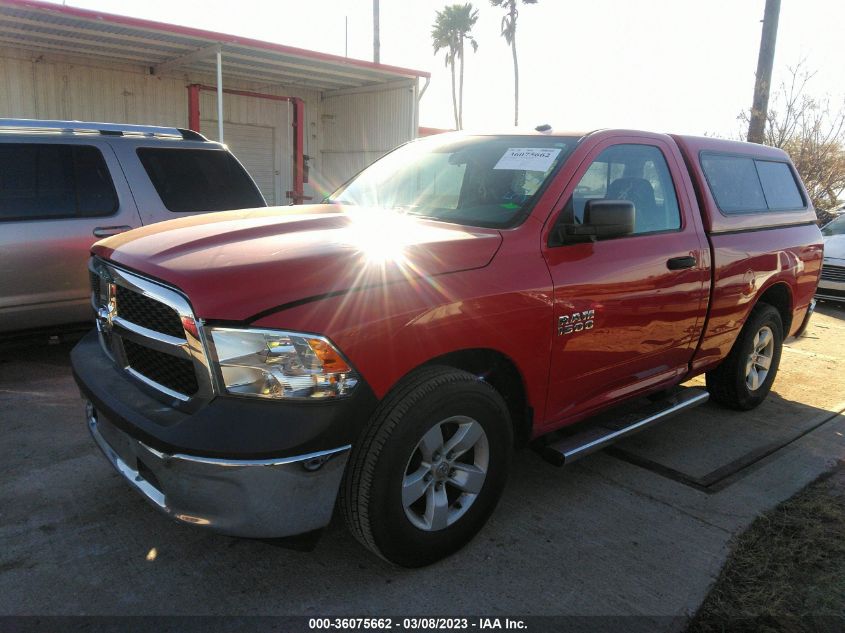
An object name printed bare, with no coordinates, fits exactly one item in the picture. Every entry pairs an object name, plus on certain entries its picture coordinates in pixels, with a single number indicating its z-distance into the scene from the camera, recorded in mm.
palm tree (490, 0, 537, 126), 38375
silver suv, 4637
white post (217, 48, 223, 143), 10570
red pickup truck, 2162
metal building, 10711
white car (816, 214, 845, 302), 9734
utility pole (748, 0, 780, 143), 12297
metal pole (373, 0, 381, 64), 27047
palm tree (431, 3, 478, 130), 40219
